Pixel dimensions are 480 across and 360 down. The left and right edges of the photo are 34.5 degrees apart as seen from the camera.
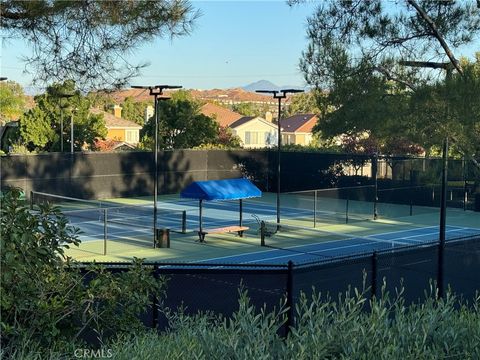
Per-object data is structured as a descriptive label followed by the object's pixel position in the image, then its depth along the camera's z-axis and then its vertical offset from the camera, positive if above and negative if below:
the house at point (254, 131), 90.38 +4.25
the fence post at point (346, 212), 29.58 -1.70
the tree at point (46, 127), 46.53 +2.26
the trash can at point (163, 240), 23.31 -2.26
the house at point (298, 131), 96.88 +4.60
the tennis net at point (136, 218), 28.73 -2.07
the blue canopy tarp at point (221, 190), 25.66 -0.82
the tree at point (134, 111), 113.38 +8.10
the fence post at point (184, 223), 25.89 -1.93
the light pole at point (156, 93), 21.91 +2.10
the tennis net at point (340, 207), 30.00 -1.59
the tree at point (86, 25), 10.15 +1.90
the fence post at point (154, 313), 8.60 -1.66
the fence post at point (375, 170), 31.71 -0.09
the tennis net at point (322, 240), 22.91 -2.38
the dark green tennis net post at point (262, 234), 23.55 -2.06
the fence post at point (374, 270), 10.11 -1.34
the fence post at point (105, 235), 21.79 -2.00
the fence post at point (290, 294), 8.86 -1.48
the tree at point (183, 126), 49.09 +2.55
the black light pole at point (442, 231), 11.25 -1.16
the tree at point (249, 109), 130.73 +10.22
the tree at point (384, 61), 14.37 +2.11
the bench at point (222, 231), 24.59 -2.09
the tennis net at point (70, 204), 32.67 -1.80
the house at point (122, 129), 81.96 +3.85
